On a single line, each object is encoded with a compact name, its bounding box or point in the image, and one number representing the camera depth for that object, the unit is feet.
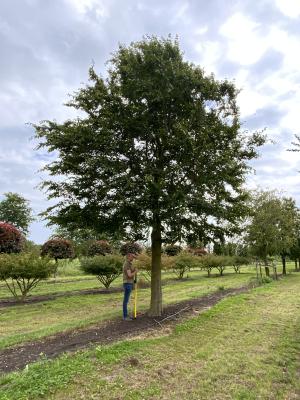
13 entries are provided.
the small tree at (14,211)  150.51
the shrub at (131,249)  83.05
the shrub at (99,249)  94.62
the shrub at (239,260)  102.92
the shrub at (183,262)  82.07
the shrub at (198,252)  110.52
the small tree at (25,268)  42.96
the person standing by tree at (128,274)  31.89
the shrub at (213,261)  92.94
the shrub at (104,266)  55.93
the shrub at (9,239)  66.18
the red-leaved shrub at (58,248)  90.12
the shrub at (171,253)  99.21
